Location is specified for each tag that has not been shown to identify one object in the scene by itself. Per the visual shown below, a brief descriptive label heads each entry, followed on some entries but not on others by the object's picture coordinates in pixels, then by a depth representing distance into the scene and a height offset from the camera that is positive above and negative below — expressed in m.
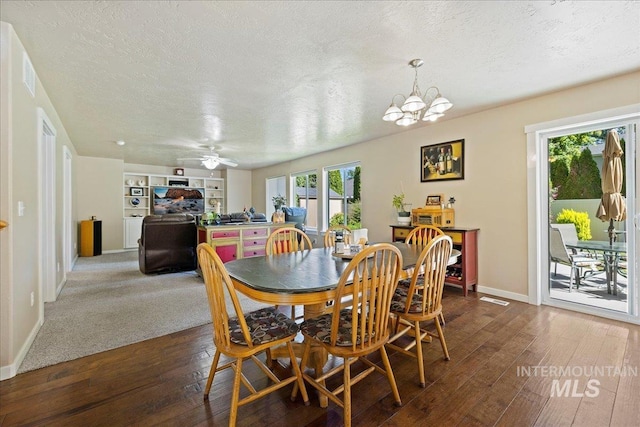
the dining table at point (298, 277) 1.47 -0.39
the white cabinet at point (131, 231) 7.49 -0.43
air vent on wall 2.23 +1.19
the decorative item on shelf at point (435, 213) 3.88 -0.01
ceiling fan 5.65 +1.10
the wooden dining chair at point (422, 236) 3.13 -0.27
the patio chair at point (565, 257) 3.30 -0.54
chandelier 2.21 +0.85
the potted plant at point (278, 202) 5.12 +0.21
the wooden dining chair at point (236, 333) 1.43 -0.67
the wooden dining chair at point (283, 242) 2.74 -0.29
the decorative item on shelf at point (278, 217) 4.49 -0.05
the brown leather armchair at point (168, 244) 4.64 -0.50
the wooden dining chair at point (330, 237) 2.65 -0.27
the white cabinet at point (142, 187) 7.85 +0.79
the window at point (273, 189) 8.59 +0.76
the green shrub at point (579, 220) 3.16 -0.10
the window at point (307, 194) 6.89 +0.49
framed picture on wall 3.96 +0.76
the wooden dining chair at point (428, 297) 1.85 -0.59
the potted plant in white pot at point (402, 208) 4.38 +0.08
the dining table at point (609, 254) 2.94 -0.46
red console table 3.62 -0.63
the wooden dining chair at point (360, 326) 1.42 -0.62
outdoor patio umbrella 2.86 +0.27
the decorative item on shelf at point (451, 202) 4.03 +0.15
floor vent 3.32 -1.08
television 8.09 +0.43
